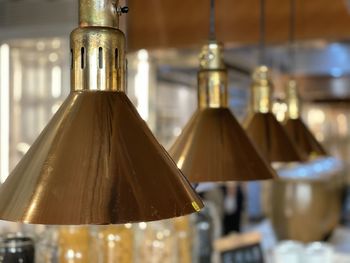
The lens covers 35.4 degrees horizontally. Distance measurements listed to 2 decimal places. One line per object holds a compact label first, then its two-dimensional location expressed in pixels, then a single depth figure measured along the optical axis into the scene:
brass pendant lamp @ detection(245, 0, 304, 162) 1.27
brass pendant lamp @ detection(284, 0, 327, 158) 1.50
